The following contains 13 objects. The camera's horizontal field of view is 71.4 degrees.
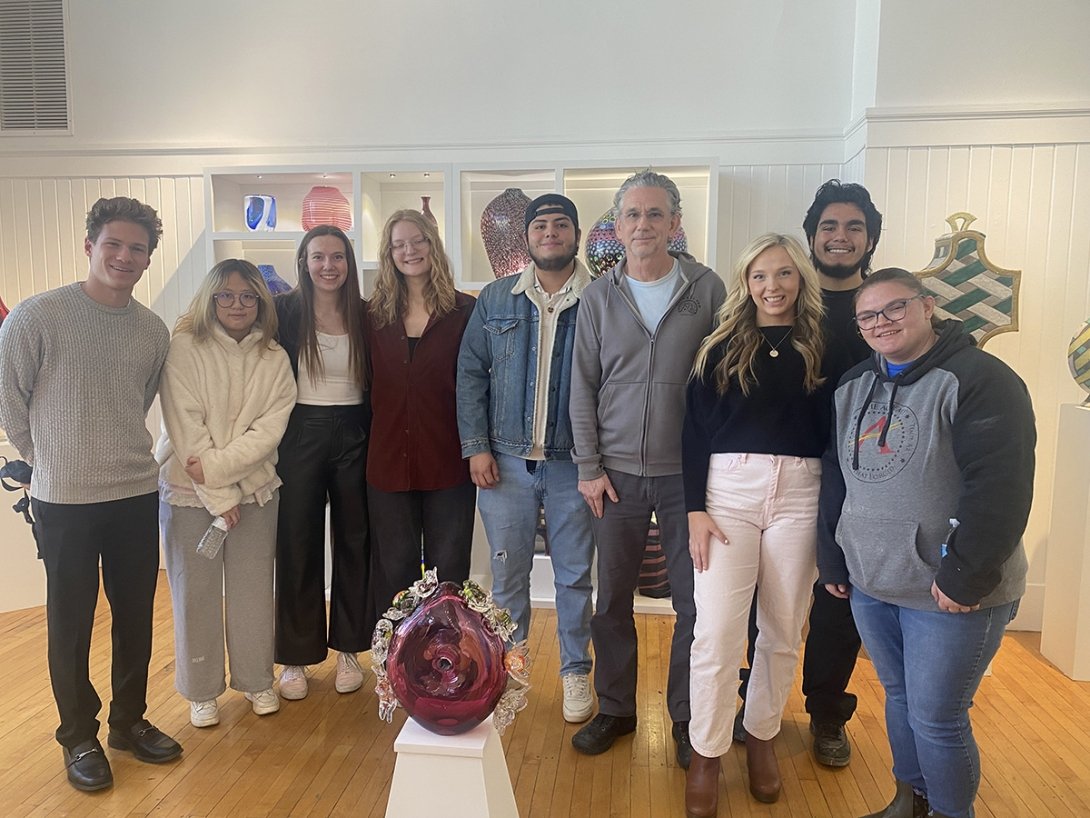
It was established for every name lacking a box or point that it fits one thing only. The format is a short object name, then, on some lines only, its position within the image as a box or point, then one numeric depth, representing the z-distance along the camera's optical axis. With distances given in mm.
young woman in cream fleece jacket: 2203
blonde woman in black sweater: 1808
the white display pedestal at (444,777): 1523
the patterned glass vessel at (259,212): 3660
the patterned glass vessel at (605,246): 3105
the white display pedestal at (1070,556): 2744
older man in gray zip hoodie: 2035
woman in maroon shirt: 2354
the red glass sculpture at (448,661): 1531
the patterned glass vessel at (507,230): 3449
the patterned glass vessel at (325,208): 3676
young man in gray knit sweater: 1979
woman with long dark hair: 2406
